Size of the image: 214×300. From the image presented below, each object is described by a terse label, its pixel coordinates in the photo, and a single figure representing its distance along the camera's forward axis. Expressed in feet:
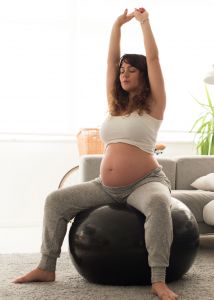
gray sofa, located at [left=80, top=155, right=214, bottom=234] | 12.06
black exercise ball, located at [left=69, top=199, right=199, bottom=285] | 7.33
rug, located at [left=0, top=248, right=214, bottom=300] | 7.06
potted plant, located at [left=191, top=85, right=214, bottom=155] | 15.92
